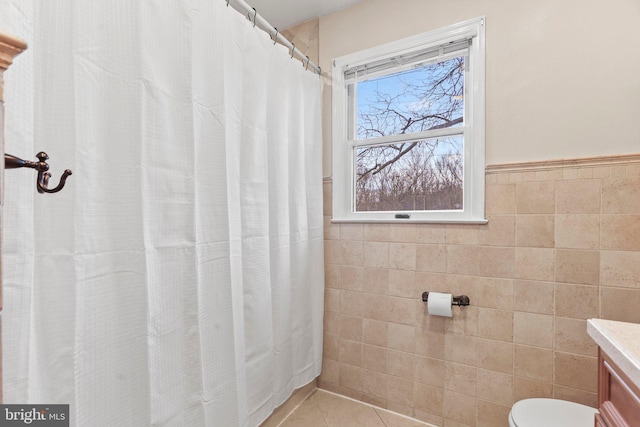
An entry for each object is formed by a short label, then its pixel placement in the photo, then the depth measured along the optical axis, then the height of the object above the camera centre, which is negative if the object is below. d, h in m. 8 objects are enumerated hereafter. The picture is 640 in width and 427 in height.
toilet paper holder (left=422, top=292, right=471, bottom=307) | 1.60 -0.50
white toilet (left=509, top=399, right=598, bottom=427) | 1.16 -0.82
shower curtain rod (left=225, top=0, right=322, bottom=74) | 1.39 +0.91
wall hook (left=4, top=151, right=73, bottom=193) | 0.50 +0.07
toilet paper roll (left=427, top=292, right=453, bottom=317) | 1.58 -0.52
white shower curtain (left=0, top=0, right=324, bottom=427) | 0.76 -0.03
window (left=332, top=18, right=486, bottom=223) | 1.65 +0.46
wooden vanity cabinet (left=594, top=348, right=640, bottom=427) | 0.75 -0.52
